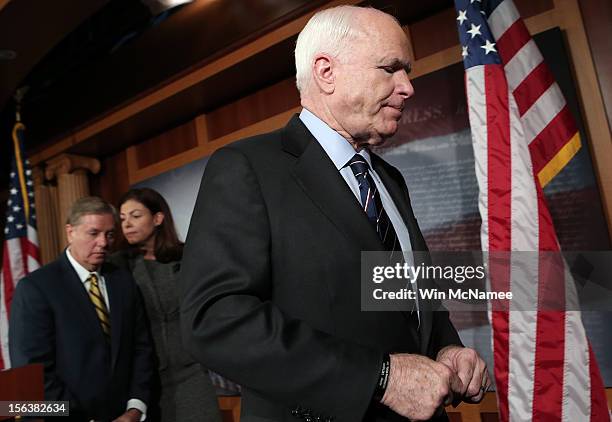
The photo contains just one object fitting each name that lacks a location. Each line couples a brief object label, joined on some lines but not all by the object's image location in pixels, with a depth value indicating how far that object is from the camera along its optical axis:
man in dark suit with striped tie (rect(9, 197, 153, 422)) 2.34
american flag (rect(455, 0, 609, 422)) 2.07
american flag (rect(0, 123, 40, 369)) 4.27
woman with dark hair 2.82
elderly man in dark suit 0.89
